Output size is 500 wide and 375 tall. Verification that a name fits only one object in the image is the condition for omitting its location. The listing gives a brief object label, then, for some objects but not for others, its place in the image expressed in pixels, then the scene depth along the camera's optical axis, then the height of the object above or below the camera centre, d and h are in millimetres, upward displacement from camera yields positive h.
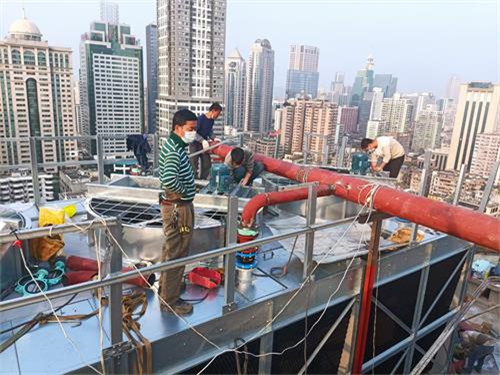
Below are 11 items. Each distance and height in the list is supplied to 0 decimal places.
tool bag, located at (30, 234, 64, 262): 4258 -1883
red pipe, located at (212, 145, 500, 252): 3252 -1022
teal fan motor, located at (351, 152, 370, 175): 8086 -1278
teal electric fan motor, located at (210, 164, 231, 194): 5746 -1250
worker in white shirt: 7746 -966
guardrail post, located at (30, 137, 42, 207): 5781 -1387
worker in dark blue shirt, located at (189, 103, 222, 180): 6641 -761
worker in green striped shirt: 3475 -1055
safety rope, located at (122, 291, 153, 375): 2934 -2037
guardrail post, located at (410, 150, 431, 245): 5348 -1074
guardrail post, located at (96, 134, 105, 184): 6559 -1219
